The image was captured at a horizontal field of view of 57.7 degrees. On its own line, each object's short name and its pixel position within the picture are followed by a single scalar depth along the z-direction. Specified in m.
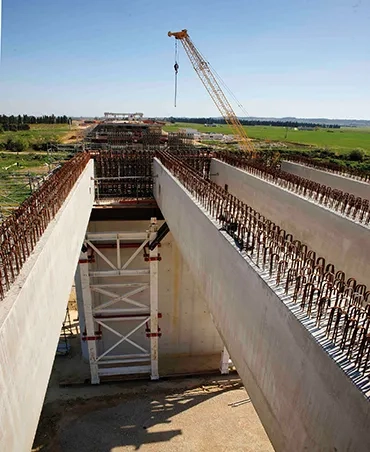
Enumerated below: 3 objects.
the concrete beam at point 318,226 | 7.10
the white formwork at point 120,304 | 12.62
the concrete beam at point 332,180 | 12.52
